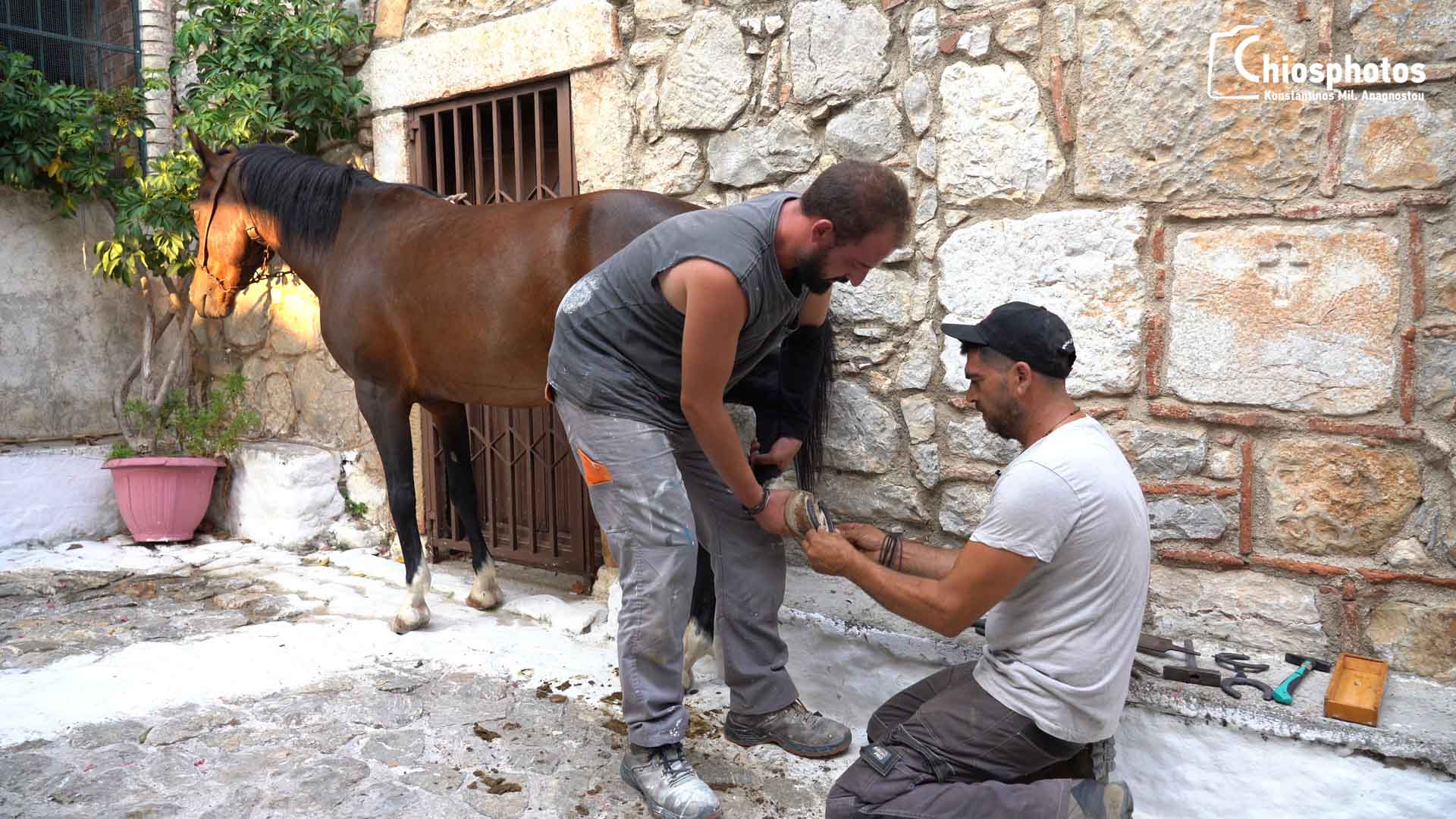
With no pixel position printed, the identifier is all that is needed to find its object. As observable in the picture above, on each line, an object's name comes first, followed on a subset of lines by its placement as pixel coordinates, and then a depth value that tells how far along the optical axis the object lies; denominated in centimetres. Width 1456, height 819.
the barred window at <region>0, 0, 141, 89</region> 584
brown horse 353
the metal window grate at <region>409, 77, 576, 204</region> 439
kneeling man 201
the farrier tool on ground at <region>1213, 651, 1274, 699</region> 244
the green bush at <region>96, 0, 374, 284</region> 496
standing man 227
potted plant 550
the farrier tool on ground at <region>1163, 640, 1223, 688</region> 245
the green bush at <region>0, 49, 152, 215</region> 534
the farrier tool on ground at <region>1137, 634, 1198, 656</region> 267
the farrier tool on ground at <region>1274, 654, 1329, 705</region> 237
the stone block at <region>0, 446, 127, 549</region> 548
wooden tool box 224
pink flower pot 549
